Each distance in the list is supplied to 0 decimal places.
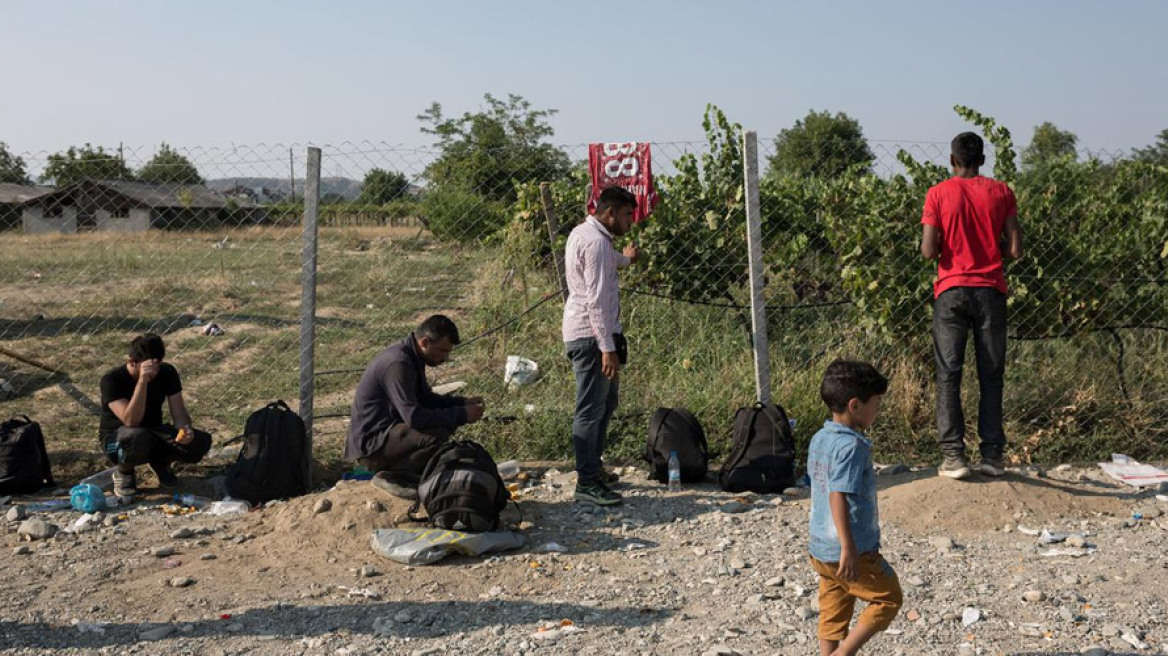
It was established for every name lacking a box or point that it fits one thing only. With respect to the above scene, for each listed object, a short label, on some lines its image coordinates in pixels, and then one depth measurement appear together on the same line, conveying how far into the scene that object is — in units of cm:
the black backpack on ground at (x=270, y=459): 585
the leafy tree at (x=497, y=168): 730
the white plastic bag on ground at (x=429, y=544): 483
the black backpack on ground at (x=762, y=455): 596
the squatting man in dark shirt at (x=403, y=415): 547
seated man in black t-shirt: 600
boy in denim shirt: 337
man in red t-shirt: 555
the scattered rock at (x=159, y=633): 407
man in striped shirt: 554
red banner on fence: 667
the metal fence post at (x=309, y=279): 604
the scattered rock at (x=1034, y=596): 430
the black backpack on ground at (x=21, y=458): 601
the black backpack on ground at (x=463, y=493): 504
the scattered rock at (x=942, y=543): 504
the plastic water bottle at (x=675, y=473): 604
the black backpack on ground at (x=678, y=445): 611
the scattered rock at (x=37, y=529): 534
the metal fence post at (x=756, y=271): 632
